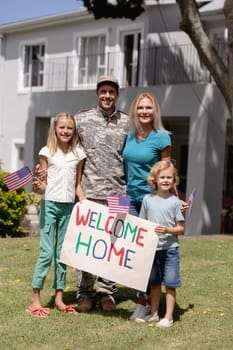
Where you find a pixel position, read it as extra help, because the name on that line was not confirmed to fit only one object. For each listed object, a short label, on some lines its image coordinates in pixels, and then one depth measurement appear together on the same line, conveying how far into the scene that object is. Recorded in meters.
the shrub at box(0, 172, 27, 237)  13.41
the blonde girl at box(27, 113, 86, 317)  6.44
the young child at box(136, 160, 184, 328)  6.14
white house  17.22
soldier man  6.60
